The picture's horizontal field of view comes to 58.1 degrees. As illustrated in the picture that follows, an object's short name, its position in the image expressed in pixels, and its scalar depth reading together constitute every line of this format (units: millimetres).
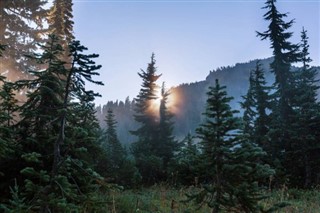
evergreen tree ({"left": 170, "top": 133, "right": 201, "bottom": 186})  17000
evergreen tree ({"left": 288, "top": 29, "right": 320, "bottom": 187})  20047
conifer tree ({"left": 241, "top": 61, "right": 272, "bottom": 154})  22488
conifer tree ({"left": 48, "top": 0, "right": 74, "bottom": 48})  26859
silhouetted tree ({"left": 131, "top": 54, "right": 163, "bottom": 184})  19547
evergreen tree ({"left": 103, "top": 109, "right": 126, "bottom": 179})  16281
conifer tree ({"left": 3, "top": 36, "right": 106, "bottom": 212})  3980
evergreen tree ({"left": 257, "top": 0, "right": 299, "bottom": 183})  21422
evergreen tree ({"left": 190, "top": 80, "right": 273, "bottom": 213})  5801
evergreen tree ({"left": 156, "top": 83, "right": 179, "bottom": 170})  23375
